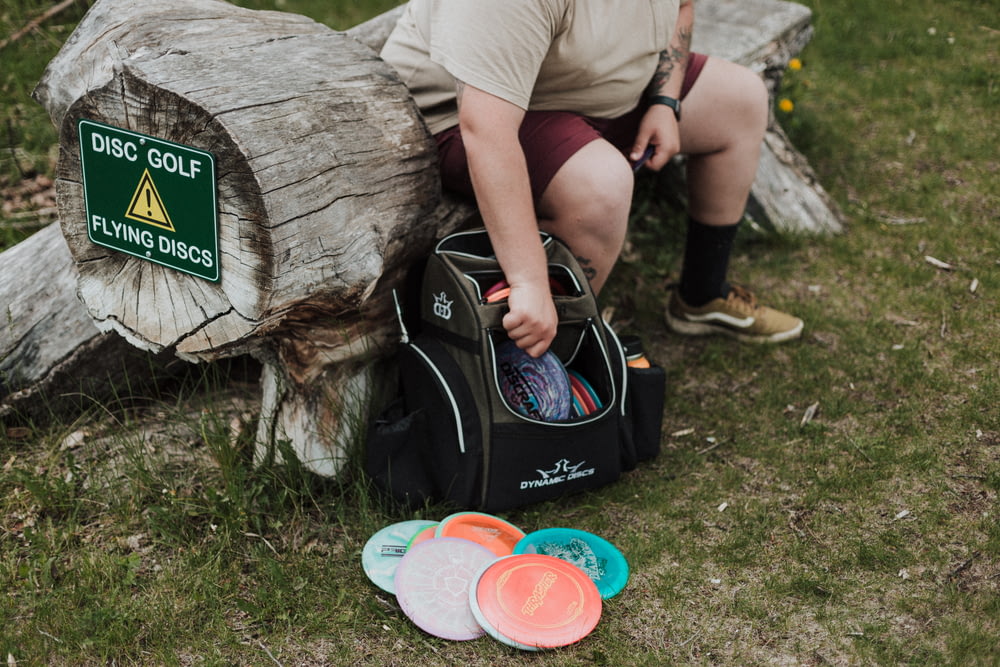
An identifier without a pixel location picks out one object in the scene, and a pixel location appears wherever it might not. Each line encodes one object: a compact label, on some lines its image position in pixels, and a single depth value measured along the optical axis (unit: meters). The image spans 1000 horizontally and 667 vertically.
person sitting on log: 2.23
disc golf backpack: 2.32
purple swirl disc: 2.43
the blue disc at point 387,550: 2.23
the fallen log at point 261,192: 2.11
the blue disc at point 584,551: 2.24
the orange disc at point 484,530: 2.30
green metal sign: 2.14
